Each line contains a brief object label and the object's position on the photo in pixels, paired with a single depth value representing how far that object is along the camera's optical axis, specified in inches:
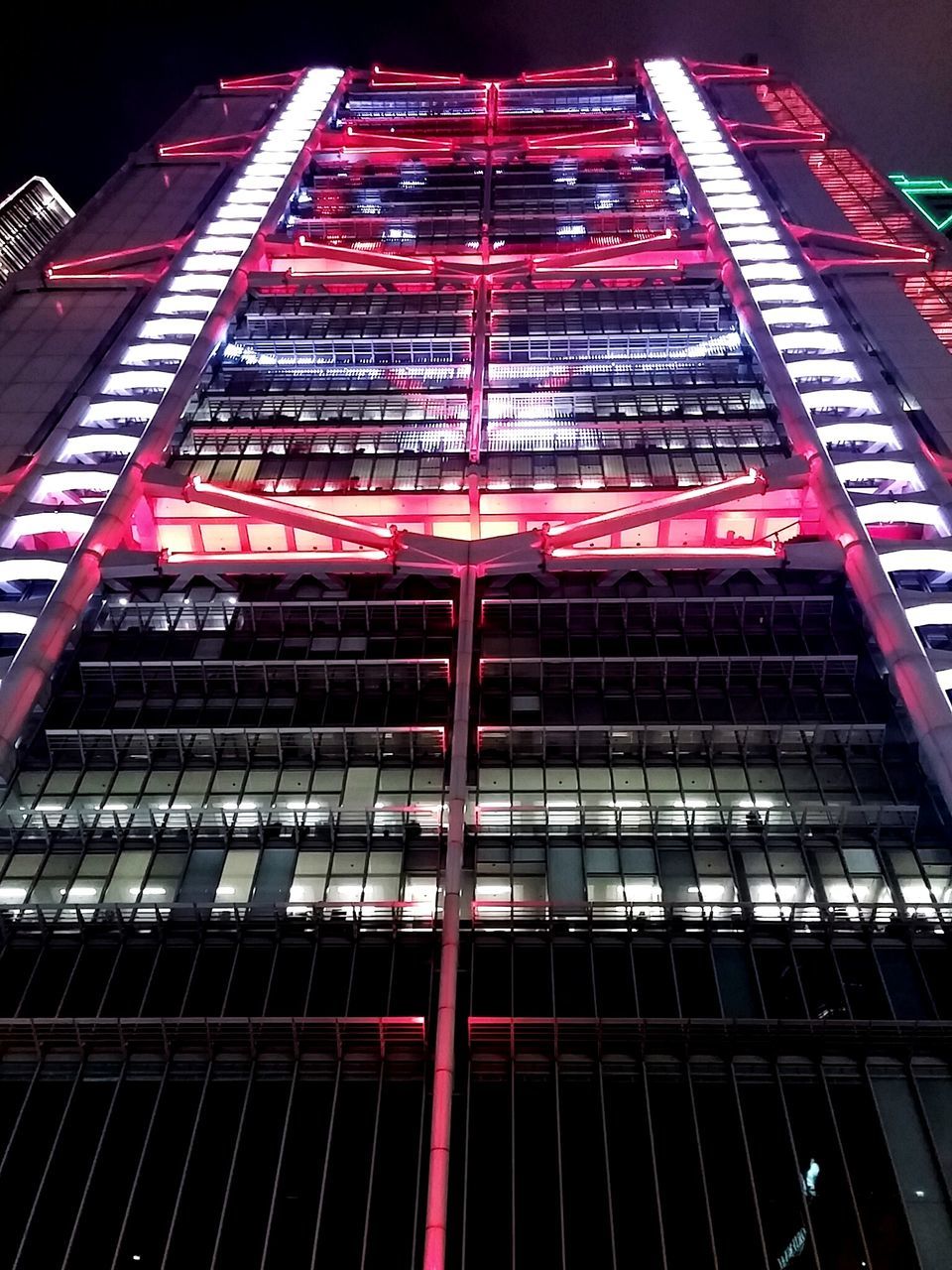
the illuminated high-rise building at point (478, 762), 959.6
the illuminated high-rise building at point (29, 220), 4114.2
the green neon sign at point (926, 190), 4230.1
